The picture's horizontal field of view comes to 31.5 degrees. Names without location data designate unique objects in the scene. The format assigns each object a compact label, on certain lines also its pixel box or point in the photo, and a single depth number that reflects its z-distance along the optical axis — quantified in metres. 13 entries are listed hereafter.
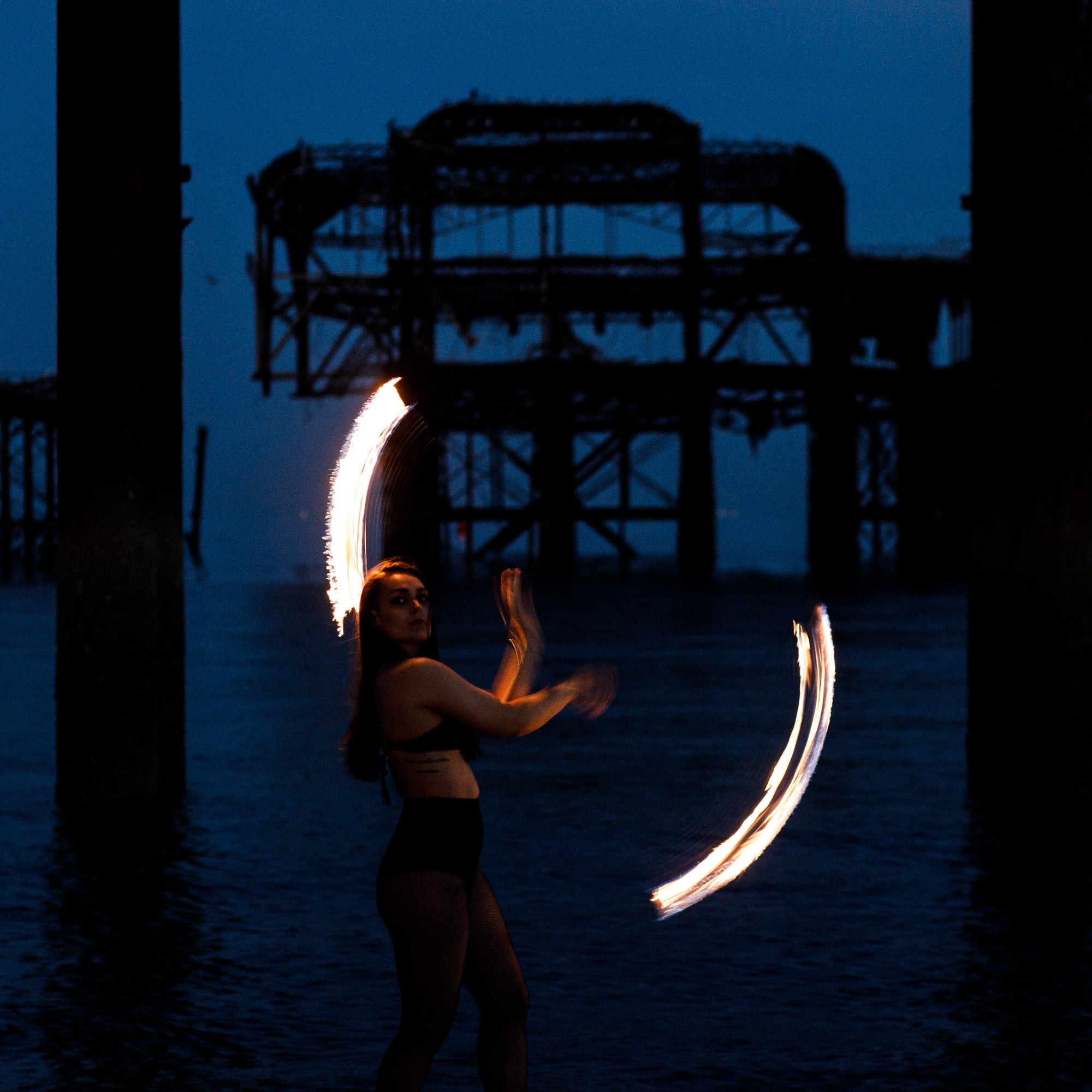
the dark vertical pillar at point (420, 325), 62.78
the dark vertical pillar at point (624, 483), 72.94
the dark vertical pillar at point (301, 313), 66.88
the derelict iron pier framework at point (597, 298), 62.84
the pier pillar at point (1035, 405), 13.10
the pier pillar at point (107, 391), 13.43
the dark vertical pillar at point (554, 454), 65.31
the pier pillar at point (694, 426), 64.00
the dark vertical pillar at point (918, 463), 70.25
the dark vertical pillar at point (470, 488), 79.00
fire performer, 5.77
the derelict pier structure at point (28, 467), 77.44
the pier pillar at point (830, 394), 66.31
